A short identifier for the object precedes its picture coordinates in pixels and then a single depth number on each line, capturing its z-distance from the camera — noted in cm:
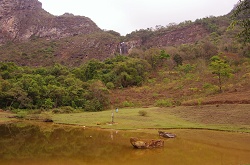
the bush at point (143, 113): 2911
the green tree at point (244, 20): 1405
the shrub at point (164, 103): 3731
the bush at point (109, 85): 5986
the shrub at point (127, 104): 4305
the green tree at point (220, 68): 3819
